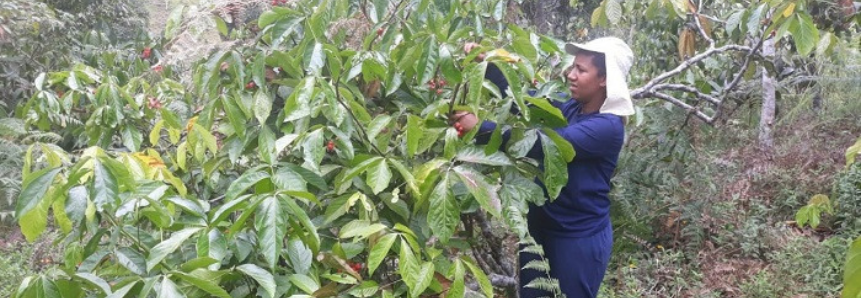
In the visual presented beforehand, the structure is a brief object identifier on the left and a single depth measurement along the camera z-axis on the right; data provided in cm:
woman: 237
